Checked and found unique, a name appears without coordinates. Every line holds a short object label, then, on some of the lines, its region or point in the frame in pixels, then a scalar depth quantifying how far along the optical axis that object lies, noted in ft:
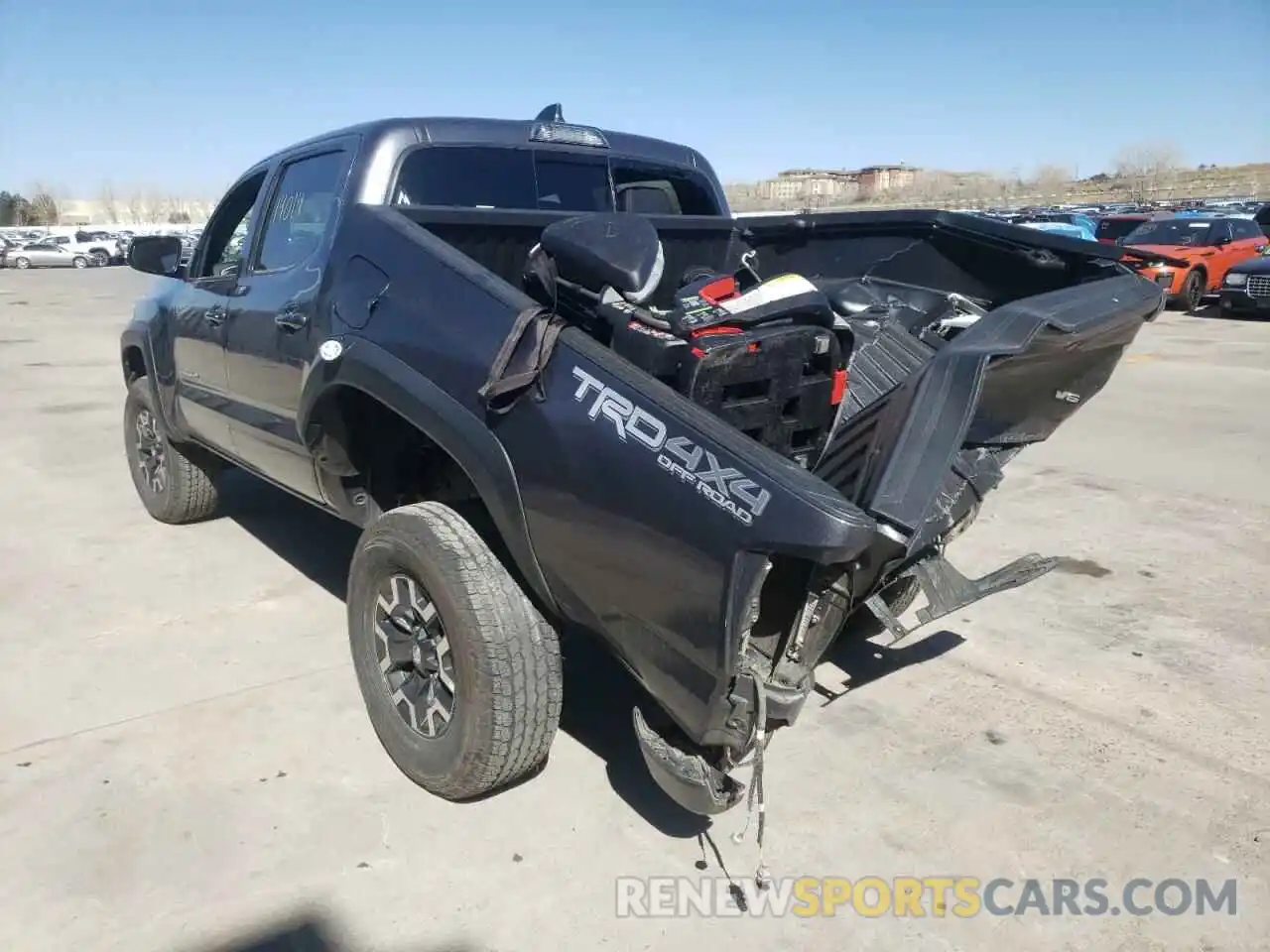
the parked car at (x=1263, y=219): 71.49
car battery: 9.30
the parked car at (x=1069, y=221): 64.97
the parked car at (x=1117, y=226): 69.61
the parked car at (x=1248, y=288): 53.26
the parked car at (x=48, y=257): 139.03
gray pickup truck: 7.72
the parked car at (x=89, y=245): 143.26
